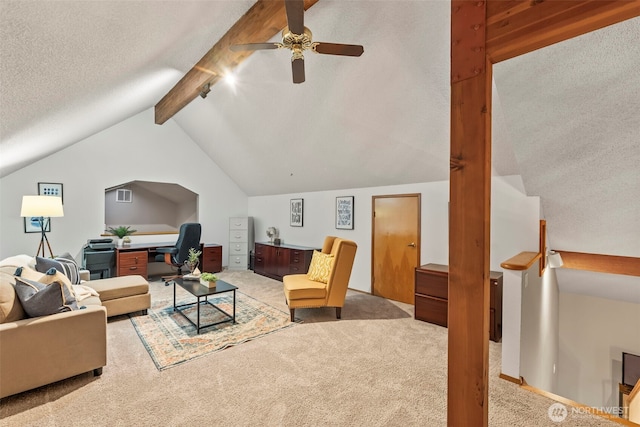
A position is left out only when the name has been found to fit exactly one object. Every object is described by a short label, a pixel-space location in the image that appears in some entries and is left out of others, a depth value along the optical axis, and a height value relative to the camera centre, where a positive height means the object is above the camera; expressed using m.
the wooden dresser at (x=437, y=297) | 3.17 -1.05
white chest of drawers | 6.84 -0.78
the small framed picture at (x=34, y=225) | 4.73 -0.25
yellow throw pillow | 3.81 -0.78
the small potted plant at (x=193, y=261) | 3.92 -0.70
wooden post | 1.33 -0.02
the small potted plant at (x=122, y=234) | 5.40 -0.46
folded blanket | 2.99 -0.89
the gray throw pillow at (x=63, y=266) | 3.06 -0.62
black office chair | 5.04 -0.63
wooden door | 4.33 -0.55
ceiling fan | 1.86 +1.17
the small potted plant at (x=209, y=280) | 3.43 -0.84
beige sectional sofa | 2.00 -1.01
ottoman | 3.41 -1.04
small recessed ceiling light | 3.62 +1.73
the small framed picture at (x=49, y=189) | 4.81 +0.36
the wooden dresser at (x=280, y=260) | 5.33 -0.98
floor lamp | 3.66 +0.05
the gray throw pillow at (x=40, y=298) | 2.16 -0.67
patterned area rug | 2.75 -1.35
